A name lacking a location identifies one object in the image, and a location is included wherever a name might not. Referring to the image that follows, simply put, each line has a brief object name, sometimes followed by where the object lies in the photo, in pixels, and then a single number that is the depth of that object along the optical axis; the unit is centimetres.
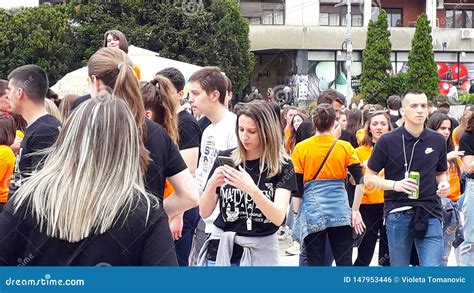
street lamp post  3352
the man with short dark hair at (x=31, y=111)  463
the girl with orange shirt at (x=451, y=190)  724
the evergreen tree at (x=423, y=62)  3966
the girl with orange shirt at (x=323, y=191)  642
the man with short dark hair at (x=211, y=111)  550
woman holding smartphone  460
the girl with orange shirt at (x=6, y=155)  630
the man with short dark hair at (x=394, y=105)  1109
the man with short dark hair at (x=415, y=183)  605
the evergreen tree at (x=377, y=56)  3947
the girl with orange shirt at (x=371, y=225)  730
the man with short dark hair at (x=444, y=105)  1378
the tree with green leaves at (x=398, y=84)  3916
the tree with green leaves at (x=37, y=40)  3155
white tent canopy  1287
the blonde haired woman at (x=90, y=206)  255
